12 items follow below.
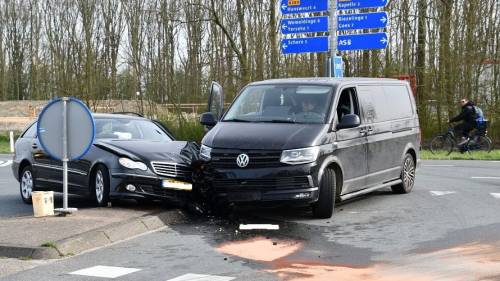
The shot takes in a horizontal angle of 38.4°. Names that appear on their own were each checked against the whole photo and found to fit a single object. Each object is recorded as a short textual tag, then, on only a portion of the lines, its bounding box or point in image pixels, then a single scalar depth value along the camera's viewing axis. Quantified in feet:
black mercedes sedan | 32.71
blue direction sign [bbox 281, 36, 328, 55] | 74.18
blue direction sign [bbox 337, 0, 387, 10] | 70.95
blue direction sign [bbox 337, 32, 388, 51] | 70.62
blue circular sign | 30.83
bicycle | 75.97
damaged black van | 30.22
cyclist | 75.41
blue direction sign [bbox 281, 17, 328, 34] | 74.59
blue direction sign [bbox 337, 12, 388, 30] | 71.72
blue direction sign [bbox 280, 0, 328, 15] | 72.59
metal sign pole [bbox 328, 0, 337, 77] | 65.72
